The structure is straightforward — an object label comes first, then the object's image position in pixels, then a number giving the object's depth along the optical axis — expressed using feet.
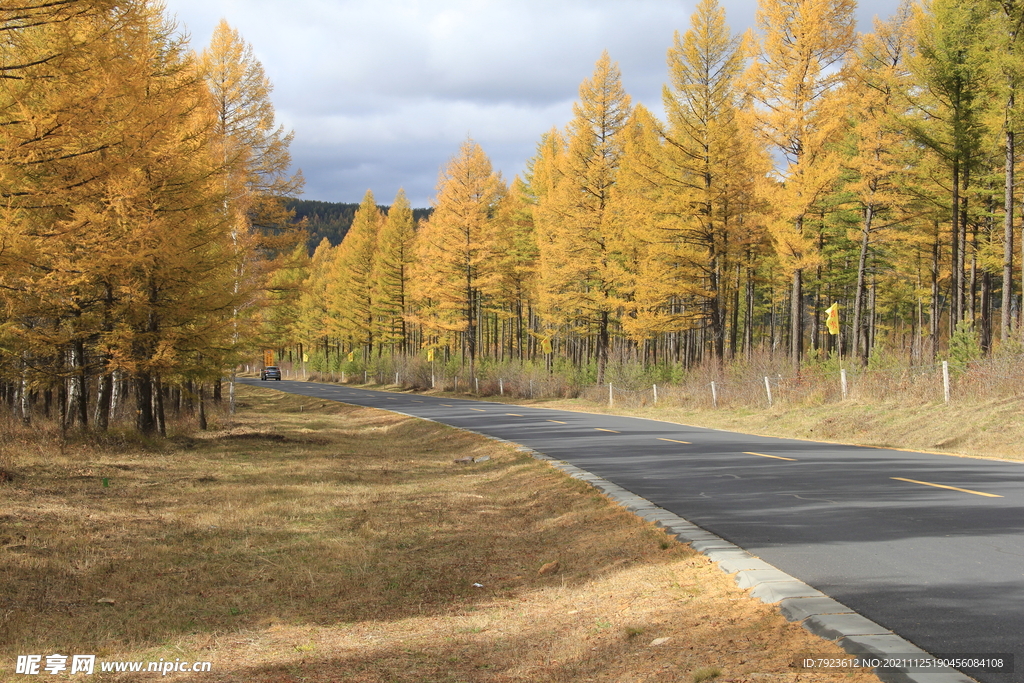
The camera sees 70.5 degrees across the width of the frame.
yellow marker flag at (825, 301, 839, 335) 72.87
